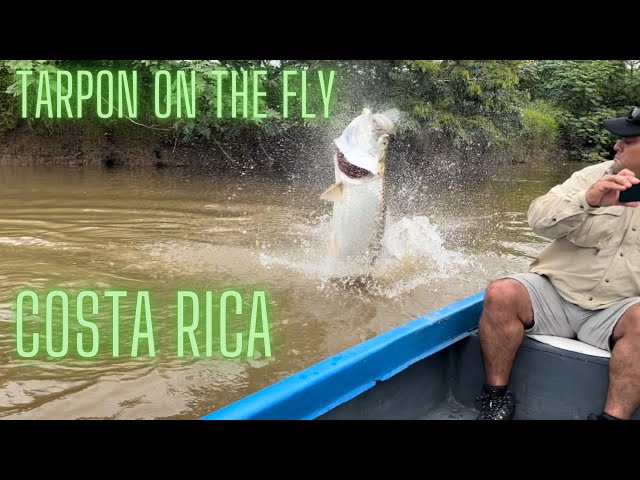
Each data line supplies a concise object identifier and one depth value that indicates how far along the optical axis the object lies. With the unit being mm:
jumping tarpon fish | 5359
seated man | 2760
